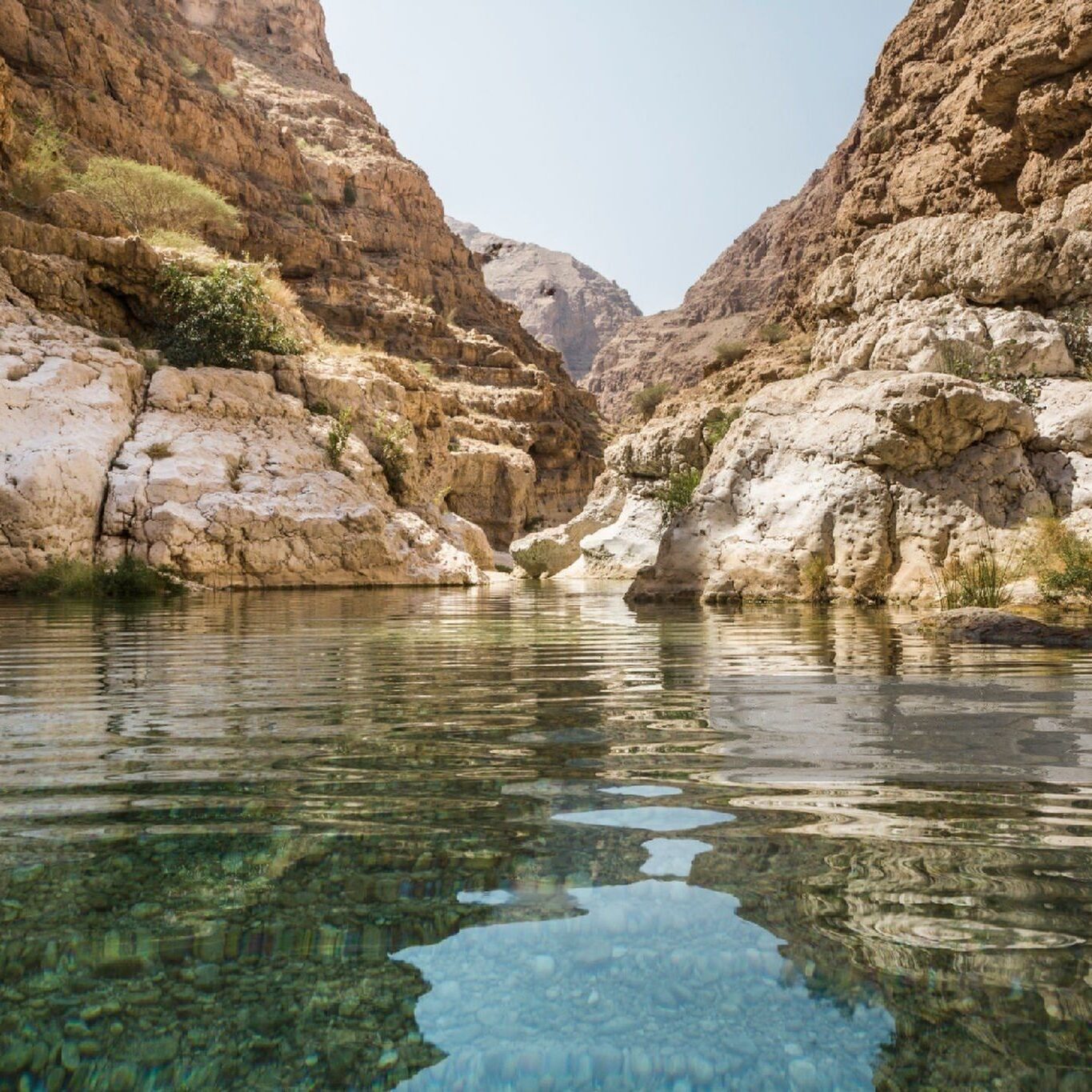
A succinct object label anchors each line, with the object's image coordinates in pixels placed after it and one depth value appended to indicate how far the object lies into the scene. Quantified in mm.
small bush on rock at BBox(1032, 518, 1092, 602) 8156
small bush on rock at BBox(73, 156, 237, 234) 25406
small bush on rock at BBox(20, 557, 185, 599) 12453
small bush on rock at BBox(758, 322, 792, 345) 33250
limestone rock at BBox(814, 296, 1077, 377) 16094
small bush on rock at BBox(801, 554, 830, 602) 10688
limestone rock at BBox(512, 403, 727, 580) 27359
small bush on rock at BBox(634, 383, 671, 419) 40031
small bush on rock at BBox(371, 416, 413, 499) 20781
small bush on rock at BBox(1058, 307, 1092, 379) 16859
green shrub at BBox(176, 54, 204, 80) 46250
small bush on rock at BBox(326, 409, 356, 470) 18531
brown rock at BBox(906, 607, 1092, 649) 5586
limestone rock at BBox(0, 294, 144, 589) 13211
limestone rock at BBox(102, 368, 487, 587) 14680
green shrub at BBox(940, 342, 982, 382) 15218
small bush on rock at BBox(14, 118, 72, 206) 21250
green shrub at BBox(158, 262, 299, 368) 18812
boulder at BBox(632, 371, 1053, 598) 10305
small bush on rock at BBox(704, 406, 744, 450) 26700
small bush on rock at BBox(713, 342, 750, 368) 34562
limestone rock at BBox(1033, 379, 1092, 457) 11289
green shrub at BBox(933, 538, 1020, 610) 8359
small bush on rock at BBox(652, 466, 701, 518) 20047
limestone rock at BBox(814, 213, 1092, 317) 18516
